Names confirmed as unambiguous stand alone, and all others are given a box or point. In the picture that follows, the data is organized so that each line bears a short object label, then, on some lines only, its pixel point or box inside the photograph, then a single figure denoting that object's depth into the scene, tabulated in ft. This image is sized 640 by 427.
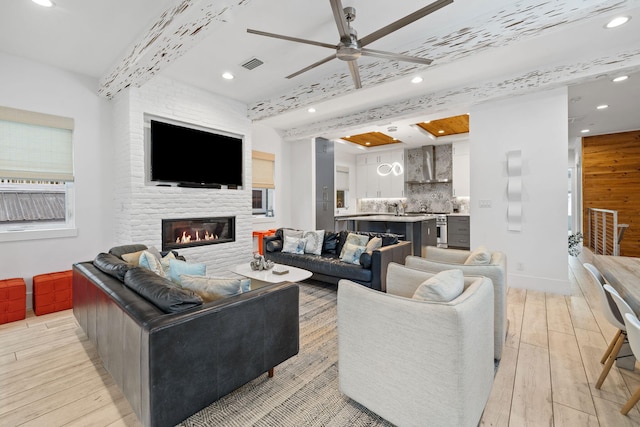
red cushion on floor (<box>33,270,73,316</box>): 10.77
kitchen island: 19.07
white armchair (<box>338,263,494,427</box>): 4.48
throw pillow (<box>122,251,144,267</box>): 9.27
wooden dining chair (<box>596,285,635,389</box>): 6.37
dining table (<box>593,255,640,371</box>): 5.84
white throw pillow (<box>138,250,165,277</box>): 7.91
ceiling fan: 6.68
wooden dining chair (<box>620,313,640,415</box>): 4.38
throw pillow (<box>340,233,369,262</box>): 13.53
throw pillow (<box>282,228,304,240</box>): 15.61
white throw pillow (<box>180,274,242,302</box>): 6.35
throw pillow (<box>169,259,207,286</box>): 7.76
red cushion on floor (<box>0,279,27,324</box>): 10.02
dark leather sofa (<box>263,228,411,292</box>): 11.97
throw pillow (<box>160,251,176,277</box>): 8.28
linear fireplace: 14.14
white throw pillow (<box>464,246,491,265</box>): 8.00
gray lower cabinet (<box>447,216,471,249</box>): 23.48
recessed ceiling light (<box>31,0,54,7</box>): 8.16
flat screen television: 13.66
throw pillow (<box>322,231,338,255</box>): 15.16
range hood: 26.20
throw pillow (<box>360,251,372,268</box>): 12.03
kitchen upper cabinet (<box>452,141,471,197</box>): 24.25
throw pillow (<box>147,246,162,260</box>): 9.75
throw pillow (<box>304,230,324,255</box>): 14.96
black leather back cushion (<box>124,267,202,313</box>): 5.36
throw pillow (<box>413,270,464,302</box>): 5.23
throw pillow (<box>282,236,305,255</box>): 15.01
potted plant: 16.78
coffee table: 10.35
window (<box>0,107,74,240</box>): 11.20
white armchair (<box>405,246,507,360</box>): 7.42
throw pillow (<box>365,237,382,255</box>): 12.76
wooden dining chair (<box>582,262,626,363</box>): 6.29
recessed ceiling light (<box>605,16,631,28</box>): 8.58
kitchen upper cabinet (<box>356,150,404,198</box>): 28.14
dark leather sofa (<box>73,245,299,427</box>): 4.78
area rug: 5.52
